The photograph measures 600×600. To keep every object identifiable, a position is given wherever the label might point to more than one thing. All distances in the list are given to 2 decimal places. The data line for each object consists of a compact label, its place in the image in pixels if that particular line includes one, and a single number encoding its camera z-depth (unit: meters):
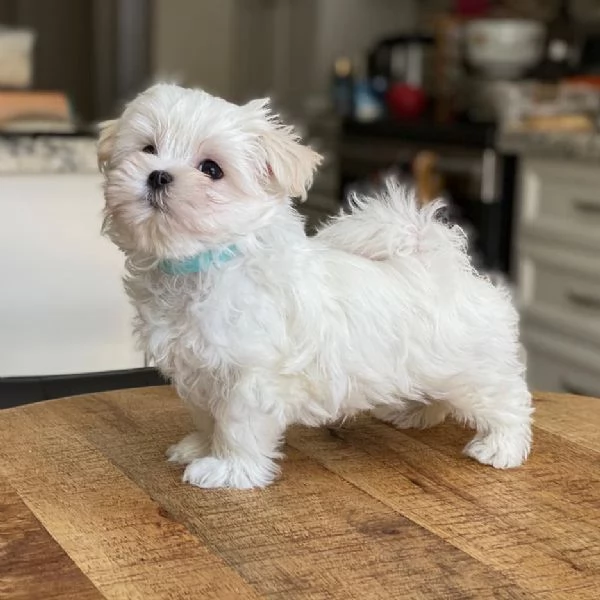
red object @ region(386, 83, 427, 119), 3.68
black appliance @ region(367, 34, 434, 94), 3.95
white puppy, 1.01
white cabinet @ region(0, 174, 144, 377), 1.87
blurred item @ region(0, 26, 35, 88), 2.37
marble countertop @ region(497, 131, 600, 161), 2.69
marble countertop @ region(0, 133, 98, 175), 1.92
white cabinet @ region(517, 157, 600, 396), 2.79
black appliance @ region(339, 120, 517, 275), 3.06
